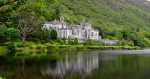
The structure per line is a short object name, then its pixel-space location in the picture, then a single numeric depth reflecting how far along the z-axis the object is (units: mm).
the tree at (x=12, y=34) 111688
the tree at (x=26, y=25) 122238
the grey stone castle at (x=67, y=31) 176812
